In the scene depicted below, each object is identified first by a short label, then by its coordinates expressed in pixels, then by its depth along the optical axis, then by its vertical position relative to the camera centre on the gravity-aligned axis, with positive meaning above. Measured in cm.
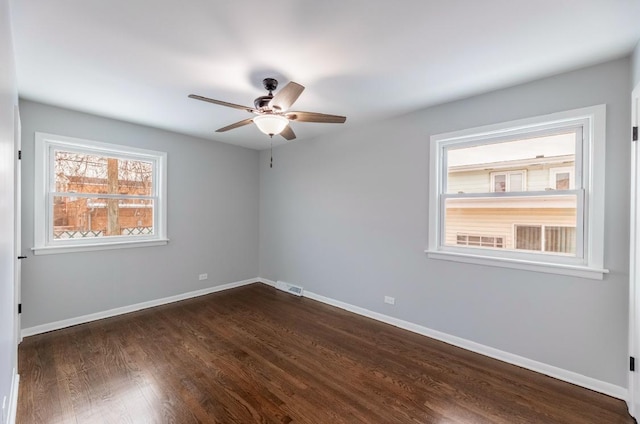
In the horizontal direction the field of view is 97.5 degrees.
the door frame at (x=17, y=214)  227 -6
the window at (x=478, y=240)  281 -31
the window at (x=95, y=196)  318 +16
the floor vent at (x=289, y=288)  458 -132
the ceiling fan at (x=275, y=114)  214 +81
